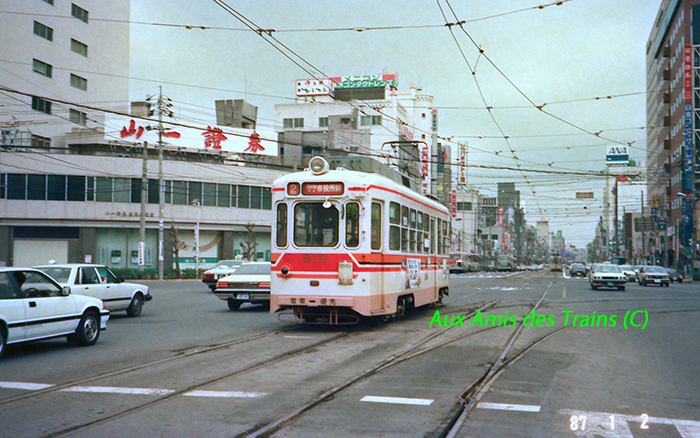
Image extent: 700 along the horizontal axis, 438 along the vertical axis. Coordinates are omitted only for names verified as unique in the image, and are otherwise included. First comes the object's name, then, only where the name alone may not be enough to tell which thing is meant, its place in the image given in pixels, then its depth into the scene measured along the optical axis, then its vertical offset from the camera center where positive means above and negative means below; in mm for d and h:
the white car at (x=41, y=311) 9680 -1067
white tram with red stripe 12758 +94
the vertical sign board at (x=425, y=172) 68188 +8686
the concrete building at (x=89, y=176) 47250 +5711
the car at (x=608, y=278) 34844 -1641
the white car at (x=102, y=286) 15242 -984
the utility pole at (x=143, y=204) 39969 +2783
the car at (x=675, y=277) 52931 -2350
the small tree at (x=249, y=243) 50625 +412
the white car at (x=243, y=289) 19031 -1248
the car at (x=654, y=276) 44156 -1903
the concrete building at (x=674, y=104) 57531 +17176
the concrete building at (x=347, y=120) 74562 +16590
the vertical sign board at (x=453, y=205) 84938 +5967
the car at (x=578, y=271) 66250 -2335
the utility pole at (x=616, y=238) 120781 +2126
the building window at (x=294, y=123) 82500 +16521
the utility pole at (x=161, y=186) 39425 +4098
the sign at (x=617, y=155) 137788 +20746
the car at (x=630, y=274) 52531 -2081
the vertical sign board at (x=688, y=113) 56344 +12516
